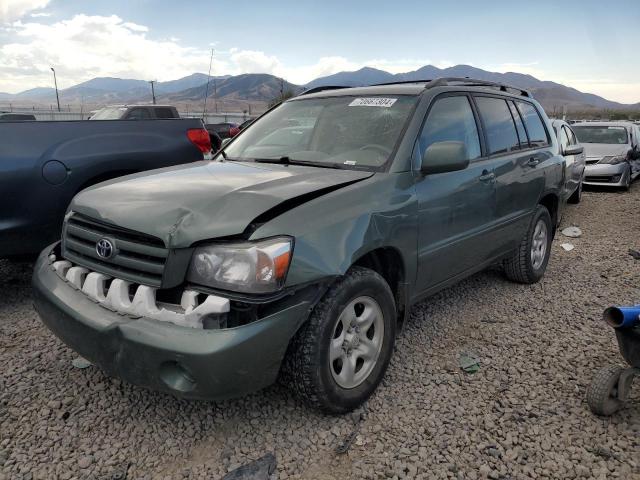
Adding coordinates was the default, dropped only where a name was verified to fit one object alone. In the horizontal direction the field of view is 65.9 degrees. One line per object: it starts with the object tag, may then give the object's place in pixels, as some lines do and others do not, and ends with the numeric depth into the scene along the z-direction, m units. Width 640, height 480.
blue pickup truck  3.76
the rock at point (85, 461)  2.26
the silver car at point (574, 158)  8.29
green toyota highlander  2.13
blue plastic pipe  2.52
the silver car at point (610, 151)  10.88
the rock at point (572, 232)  6.98
